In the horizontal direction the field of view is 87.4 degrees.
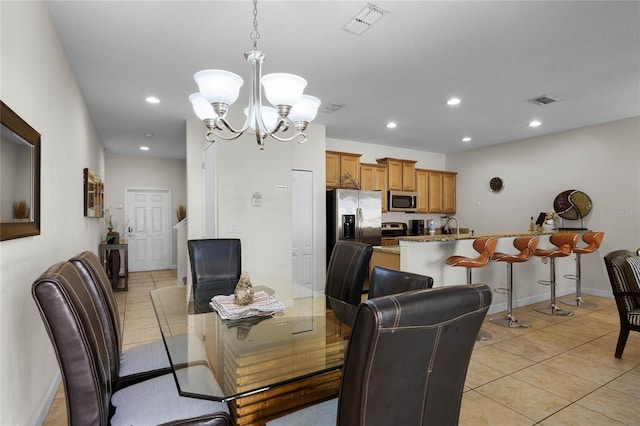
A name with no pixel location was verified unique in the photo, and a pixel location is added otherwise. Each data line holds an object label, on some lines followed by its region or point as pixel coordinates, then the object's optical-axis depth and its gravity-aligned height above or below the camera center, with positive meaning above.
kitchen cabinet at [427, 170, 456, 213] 7.07 +0.49
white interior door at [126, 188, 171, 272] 7.60 -0.28
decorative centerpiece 1.98 -0.46
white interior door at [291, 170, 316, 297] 5.03 -0.20
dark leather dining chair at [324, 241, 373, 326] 2.40 -0.45
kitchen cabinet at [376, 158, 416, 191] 6.44 +0.80
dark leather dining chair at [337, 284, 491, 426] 0.78 -0.35
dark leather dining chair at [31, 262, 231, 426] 1.03 -0.54
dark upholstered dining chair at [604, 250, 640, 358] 2.74 -0.62
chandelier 1.86 +0.72
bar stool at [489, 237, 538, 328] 3.70 -0.49
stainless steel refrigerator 5.30 -0.02
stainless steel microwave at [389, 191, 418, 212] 6.45 +0.26
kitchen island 3.52 -0.66
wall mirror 1.47 +0.20
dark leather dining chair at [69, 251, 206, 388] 1.49 -0.60
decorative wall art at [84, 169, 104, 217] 3.76 +0.27
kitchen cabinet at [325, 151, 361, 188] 5.67 +0.85
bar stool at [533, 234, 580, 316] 4.16 -0.49
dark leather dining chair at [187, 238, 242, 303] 2.91 -0.41
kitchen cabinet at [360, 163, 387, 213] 6.11 +0.67
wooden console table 5.58 -0.72
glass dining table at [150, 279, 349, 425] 1.22 -0.59
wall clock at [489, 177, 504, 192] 6.49 +0.59
